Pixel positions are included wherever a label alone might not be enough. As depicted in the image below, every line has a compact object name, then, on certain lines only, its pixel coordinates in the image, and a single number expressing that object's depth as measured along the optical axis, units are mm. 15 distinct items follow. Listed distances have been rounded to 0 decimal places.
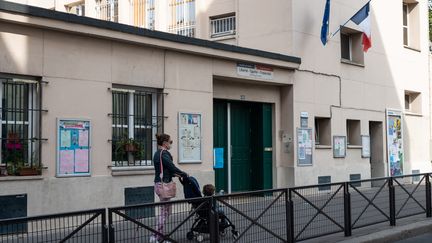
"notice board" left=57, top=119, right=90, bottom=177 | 9828
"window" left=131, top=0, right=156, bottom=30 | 20234
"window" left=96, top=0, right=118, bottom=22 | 21750
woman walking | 8328
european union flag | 16172
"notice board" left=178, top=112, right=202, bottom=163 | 11938
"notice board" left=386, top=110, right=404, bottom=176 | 19234
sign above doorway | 13672
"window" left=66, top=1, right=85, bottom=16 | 23234
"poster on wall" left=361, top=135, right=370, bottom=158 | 18016
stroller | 6801
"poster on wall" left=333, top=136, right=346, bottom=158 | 16641
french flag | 16812
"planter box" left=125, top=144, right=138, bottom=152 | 11023
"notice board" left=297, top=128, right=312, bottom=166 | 15259
